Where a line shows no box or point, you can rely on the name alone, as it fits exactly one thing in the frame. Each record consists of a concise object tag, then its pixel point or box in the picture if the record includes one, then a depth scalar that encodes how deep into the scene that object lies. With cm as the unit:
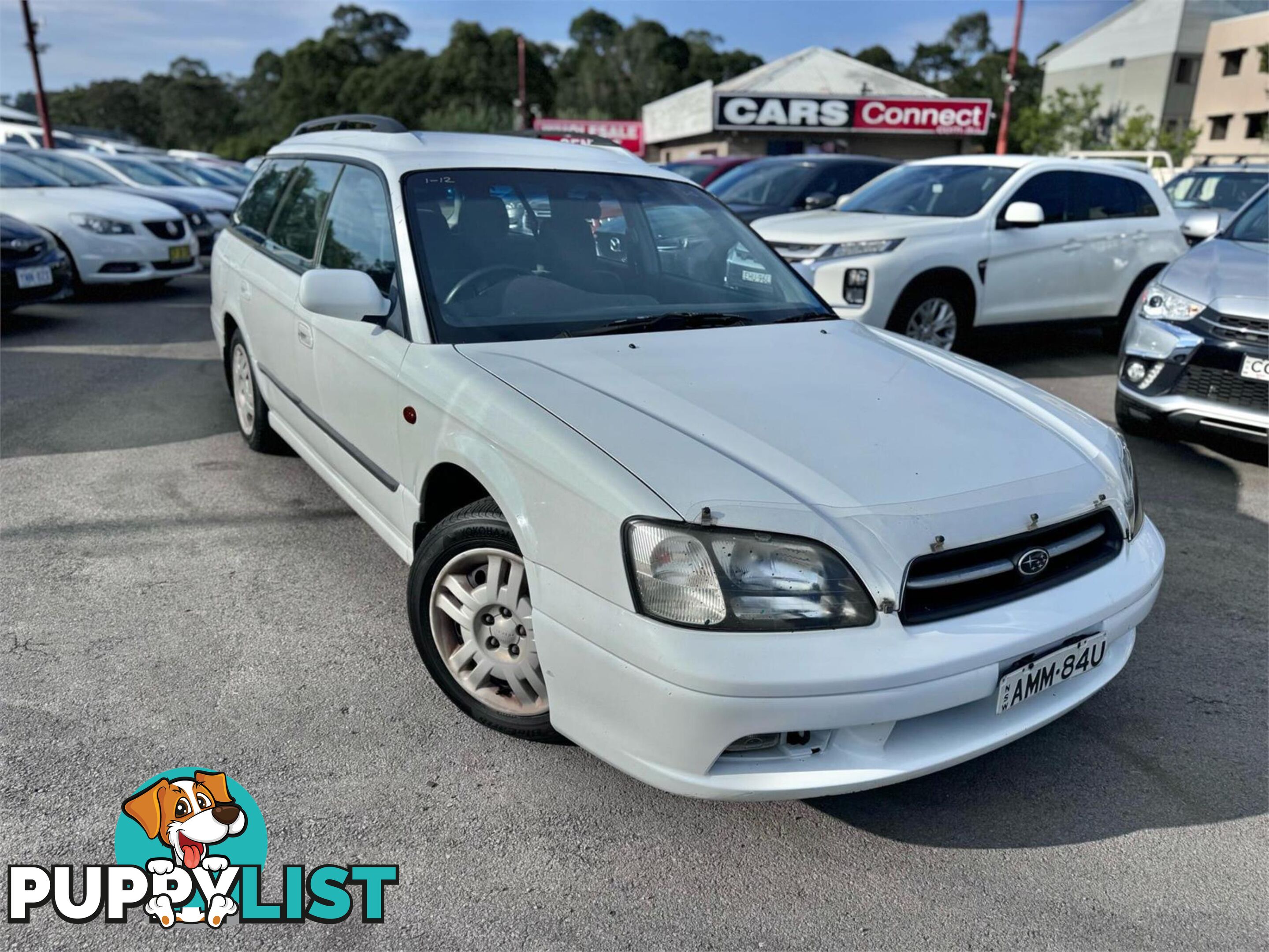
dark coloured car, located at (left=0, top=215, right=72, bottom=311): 774
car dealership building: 3083
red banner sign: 4222
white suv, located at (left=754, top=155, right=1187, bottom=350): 688
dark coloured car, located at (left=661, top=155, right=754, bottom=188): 1163
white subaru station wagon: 210
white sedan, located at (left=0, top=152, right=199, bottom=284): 926
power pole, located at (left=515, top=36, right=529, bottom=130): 4125
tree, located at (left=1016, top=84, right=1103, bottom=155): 3888
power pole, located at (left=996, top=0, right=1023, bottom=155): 2728
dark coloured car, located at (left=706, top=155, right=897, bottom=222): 936
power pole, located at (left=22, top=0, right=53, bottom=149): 2467
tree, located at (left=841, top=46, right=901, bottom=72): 8231
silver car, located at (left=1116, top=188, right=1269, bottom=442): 488
